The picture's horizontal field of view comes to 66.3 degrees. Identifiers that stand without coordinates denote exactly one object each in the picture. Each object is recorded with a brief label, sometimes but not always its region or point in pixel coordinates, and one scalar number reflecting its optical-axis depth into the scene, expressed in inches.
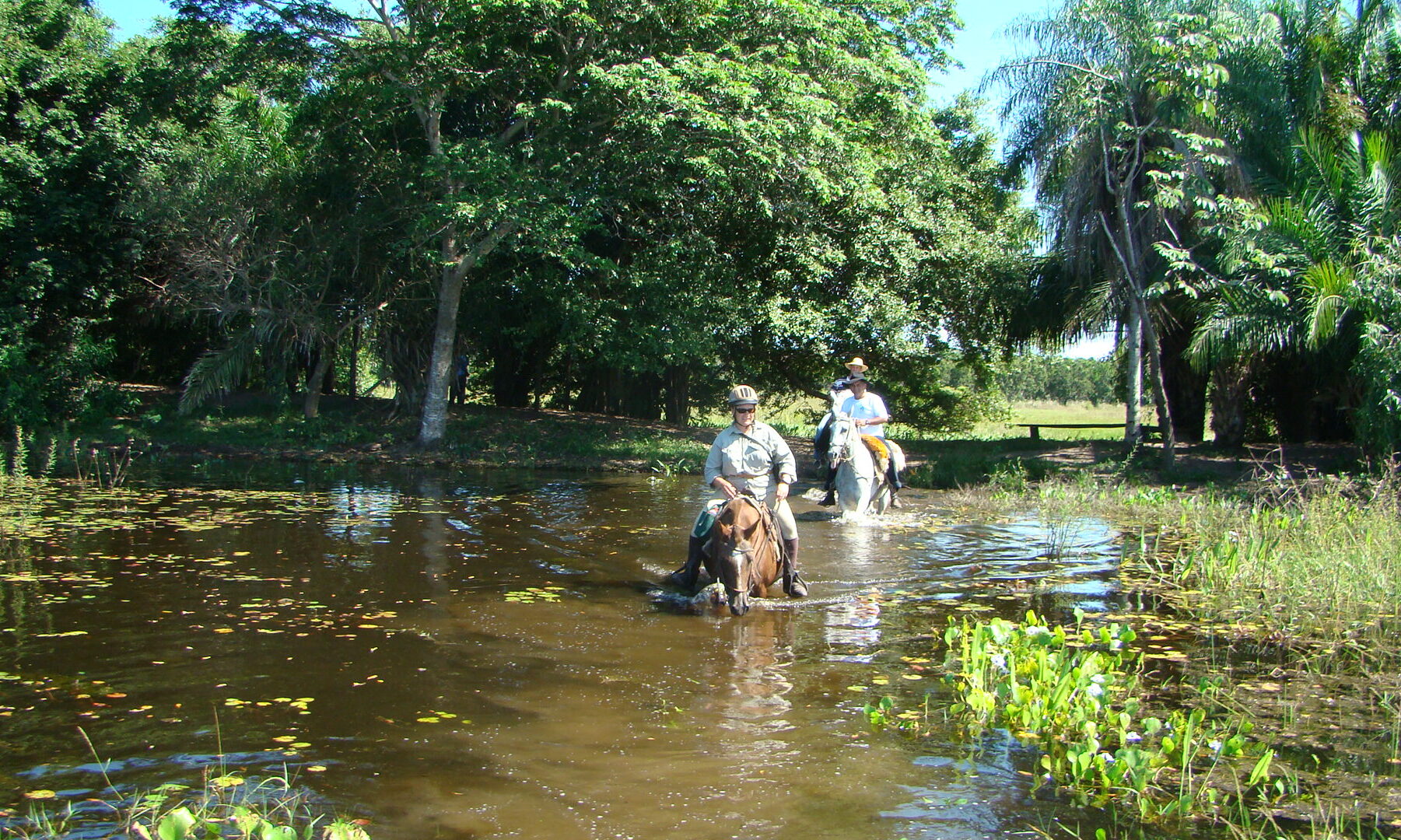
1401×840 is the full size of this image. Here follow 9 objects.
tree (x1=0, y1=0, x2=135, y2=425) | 893.2
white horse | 529.7
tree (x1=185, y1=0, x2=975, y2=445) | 748.0
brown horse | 344.2
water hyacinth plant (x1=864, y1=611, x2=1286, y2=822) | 198.8
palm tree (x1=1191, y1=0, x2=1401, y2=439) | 644.1
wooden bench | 1023.6
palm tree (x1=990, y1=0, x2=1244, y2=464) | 711.1
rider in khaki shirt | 370.3
